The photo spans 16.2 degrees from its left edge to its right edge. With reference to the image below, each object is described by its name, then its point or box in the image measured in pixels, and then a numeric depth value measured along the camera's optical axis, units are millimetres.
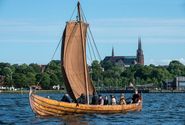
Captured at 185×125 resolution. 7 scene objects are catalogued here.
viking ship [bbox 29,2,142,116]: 67250
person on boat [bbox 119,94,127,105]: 71250
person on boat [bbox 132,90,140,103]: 74825
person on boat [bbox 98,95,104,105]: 67188
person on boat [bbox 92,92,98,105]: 66688
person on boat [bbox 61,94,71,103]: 65244
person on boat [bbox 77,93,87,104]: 66438
